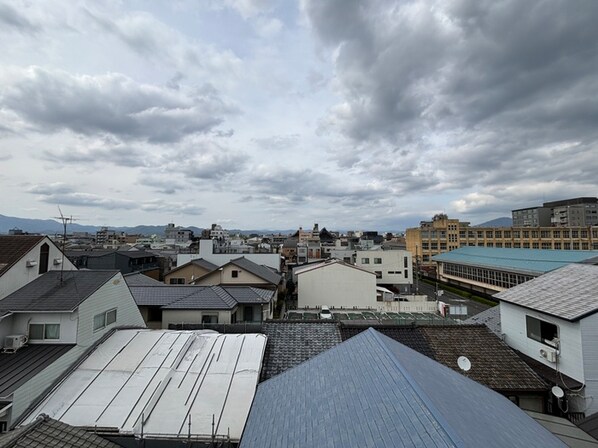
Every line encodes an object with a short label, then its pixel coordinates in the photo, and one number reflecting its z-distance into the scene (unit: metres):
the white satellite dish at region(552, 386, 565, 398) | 11.44
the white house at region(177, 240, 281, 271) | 44.78
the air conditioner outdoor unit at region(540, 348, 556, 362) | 13.28
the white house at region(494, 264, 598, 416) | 12.10
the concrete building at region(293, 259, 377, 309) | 35.47
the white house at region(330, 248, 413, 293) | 49.81
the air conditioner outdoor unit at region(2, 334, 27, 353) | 11.50
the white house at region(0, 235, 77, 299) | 14.83
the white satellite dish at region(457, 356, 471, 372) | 12.12
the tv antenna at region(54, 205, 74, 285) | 15.77
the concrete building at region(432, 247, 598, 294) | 38.76
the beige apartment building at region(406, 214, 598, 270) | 70.06
